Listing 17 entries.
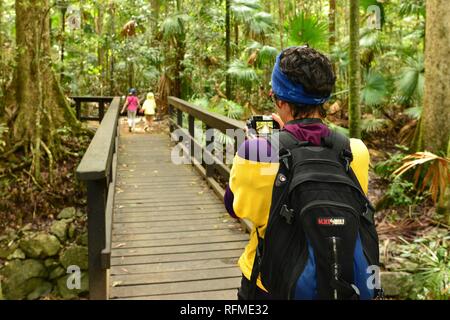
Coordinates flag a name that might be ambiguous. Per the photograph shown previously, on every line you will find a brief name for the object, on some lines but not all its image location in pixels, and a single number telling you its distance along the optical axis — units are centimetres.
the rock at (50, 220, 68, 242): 789
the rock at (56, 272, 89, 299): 748
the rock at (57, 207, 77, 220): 830
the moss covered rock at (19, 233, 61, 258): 769
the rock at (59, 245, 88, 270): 768
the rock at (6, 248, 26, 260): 762
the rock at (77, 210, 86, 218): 841
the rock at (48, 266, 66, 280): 772
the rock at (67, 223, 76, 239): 796
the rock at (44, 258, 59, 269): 774
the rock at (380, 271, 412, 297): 488
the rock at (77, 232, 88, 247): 795
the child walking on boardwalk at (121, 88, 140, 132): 1323
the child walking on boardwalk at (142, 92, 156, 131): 1355
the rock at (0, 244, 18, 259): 769
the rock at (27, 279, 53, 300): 759
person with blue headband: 173
